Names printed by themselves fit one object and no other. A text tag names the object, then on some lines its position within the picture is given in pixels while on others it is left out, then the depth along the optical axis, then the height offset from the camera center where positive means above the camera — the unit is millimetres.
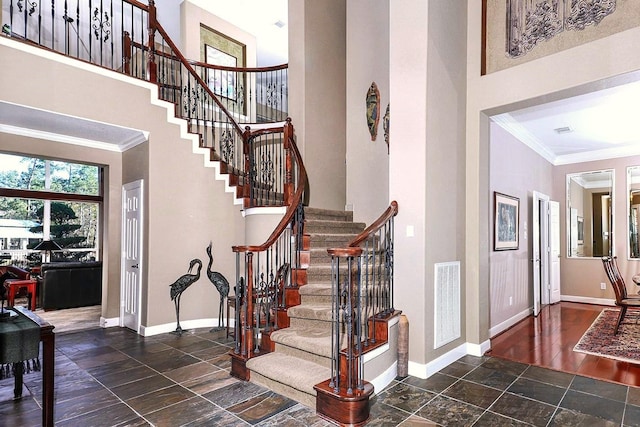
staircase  2986 -1139
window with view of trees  8172 +74
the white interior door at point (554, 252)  7211 -717
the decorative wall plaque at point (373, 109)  5105 +1551
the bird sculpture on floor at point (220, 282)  4895 -877
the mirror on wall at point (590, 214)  7507 +67
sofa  6676 -1271
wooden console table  2402 -1025
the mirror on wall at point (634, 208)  7086 +176
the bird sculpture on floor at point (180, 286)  4836 -916
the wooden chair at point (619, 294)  4877 -1083
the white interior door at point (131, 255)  5027 -539
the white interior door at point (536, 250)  6176 -586
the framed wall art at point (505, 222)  4988 -75
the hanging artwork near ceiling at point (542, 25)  3158 +1861
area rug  4098 -1595
